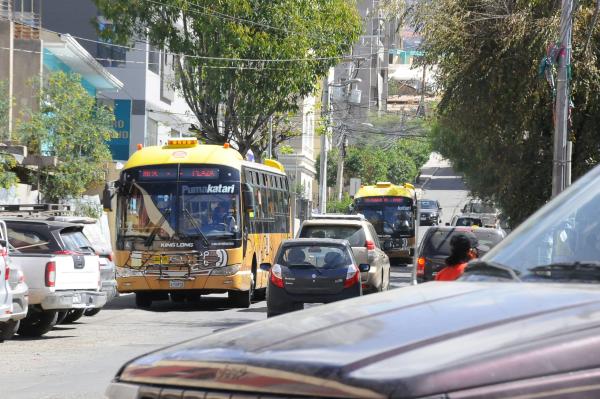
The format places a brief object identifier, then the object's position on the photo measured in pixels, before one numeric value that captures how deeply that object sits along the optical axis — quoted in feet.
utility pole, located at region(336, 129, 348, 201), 214.07
